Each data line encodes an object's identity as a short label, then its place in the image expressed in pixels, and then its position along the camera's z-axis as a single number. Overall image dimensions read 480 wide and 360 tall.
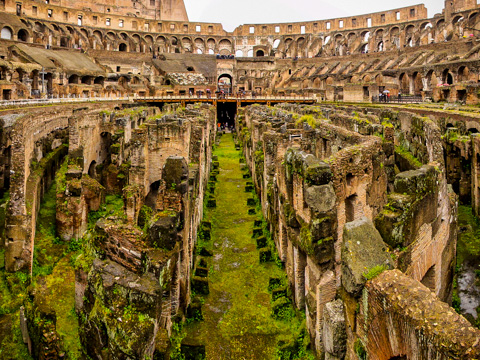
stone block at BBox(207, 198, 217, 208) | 16.58
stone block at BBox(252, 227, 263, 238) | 13.34
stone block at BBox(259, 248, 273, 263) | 11.32
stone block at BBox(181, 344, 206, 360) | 7.31
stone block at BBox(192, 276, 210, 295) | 9.59
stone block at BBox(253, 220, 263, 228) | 14.23
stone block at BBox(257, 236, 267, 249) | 12.34
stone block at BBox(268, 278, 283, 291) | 9.78
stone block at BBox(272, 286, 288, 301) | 9.23
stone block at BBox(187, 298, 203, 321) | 8.55
